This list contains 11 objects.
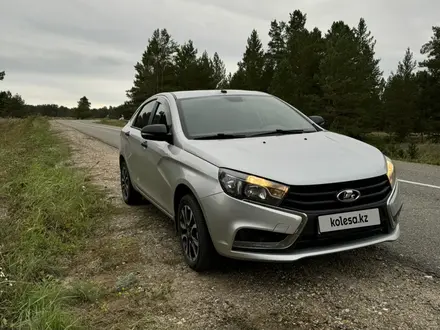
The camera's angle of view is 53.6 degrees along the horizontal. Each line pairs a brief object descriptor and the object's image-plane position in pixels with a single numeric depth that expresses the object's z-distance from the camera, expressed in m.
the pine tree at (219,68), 68.25
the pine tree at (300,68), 36.72
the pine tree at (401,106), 48.91
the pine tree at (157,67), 56.06
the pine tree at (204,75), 51.19
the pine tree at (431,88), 41.81
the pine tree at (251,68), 45.56
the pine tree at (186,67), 51.06
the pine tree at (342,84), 34.62
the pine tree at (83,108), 122.09
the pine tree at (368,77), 36.53
